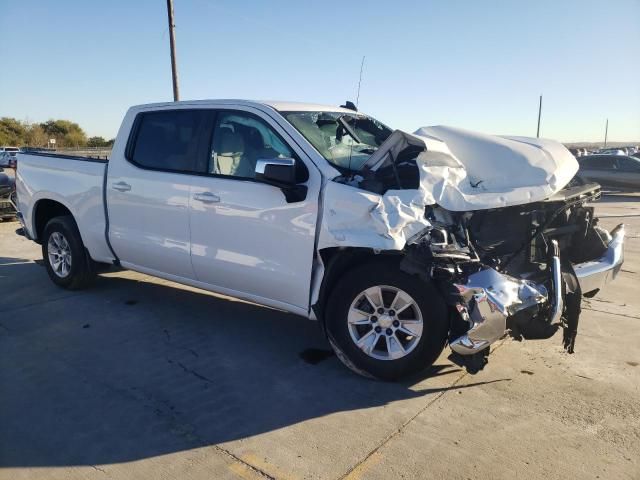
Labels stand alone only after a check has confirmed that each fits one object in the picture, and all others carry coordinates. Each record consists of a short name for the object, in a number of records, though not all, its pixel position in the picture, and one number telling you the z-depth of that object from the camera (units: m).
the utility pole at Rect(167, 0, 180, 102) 15.80
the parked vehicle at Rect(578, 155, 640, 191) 18.42
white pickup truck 3.42
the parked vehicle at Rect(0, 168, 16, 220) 10.39
